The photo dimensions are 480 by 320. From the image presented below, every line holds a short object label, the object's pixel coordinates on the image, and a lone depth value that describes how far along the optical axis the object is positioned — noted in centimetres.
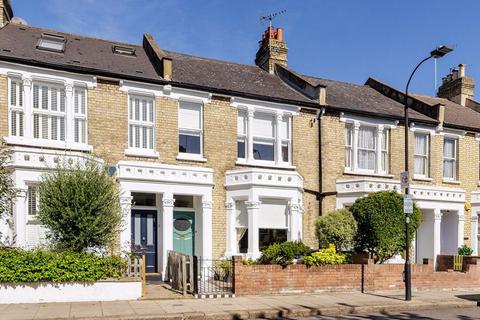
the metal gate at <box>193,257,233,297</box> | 1377
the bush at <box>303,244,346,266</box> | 1494
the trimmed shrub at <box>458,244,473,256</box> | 2041
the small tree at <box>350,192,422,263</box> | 1591
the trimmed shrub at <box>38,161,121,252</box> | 1284
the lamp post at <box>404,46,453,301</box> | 1377
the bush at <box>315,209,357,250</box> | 1598
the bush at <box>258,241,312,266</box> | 1471
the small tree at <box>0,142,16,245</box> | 1304
